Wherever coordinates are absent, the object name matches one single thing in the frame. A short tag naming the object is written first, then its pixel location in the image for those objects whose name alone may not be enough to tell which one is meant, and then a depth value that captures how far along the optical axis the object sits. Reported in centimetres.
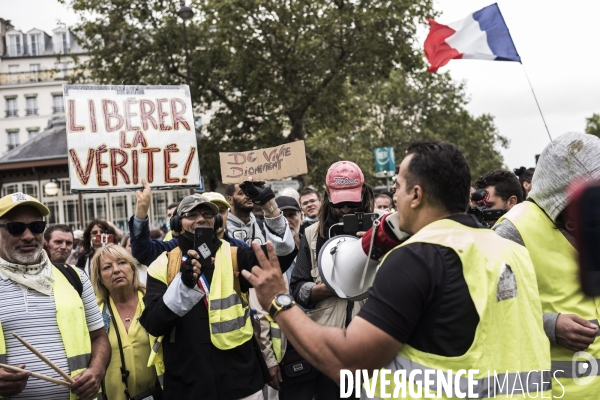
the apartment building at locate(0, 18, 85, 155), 6469
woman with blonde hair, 470
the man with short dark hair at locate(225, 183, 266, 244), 614
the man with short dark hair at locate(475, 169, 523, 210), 535
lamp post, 1855
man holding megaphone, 218
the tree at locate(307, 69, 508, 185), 3872
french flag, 761
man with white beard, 376
